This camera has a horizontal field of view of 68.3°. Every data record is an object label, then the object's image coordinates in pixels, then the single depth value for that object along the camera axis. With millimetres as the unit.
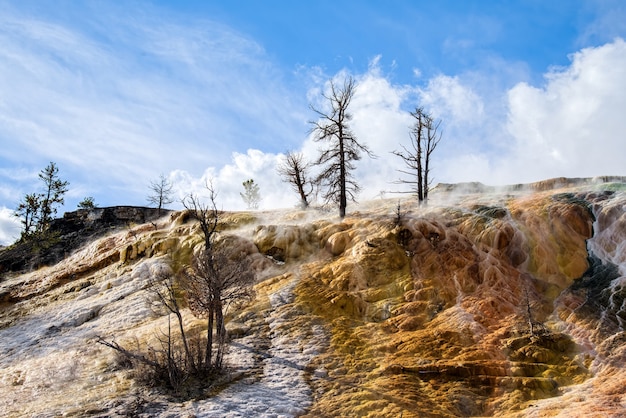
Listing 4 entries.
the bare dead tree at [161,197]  48062
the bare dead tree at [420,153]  32625
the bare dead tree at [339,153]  31203
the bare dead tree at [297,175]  39625
